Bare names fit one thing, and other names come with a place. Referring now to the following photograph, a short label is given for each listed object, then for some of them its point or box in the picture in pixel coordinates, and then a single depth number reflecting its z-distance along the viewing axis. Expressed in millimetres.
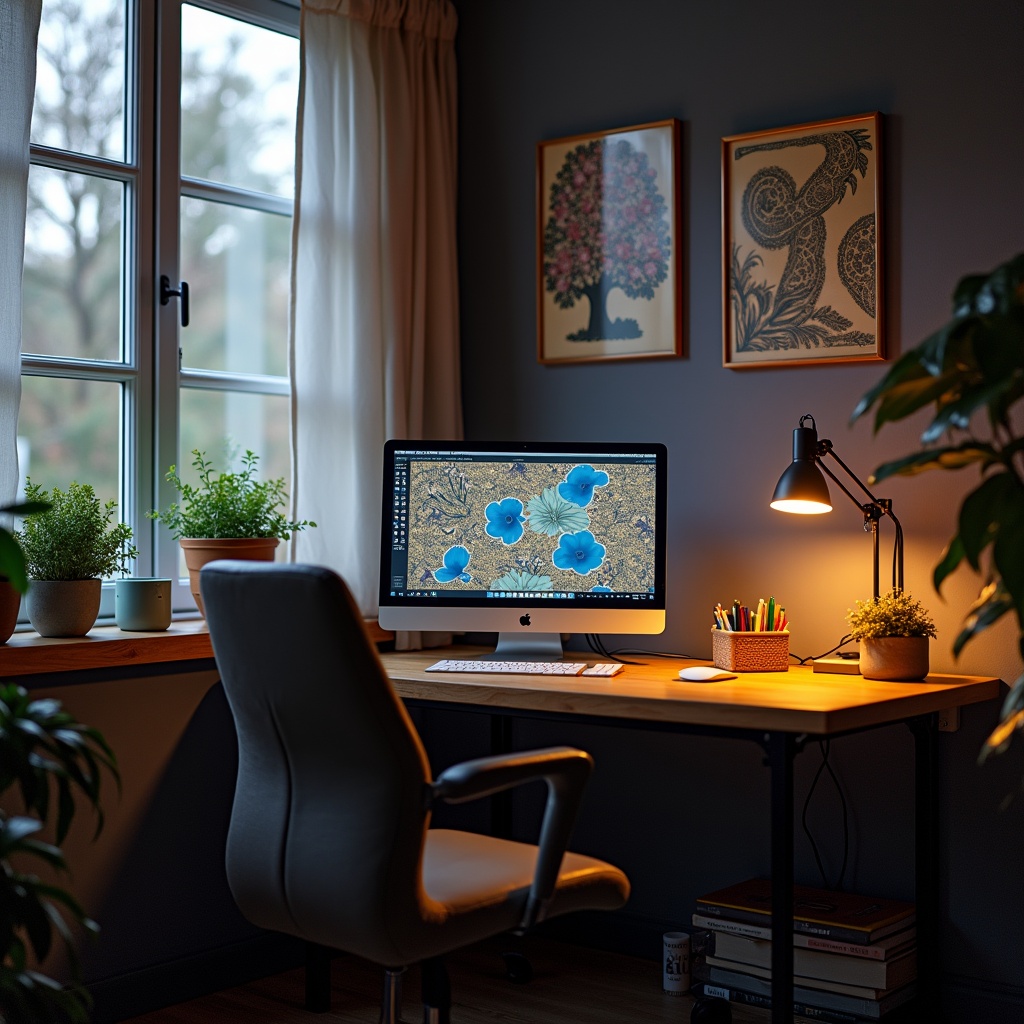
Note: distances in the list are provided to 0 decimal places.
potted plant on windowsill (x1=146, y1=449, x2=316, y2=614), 2816
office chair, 1788
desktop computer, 2781
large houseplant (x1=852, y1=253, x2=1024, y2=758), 1272
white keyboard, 2590
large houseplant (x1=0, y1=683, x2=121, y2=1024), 1432
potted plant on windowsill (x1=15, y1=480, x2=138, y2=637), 2531
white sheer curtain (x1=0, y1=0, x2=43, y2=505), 2508
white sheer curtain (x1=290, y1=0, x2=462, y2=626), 3113
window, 2781
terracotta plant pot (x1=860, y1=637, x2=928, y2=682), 2490
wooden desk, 2113
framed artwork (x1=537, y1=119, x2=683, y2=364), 3061
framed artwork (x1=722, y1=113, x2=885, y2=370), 2777
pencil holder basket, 2635
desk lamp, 2611
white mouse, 2488
